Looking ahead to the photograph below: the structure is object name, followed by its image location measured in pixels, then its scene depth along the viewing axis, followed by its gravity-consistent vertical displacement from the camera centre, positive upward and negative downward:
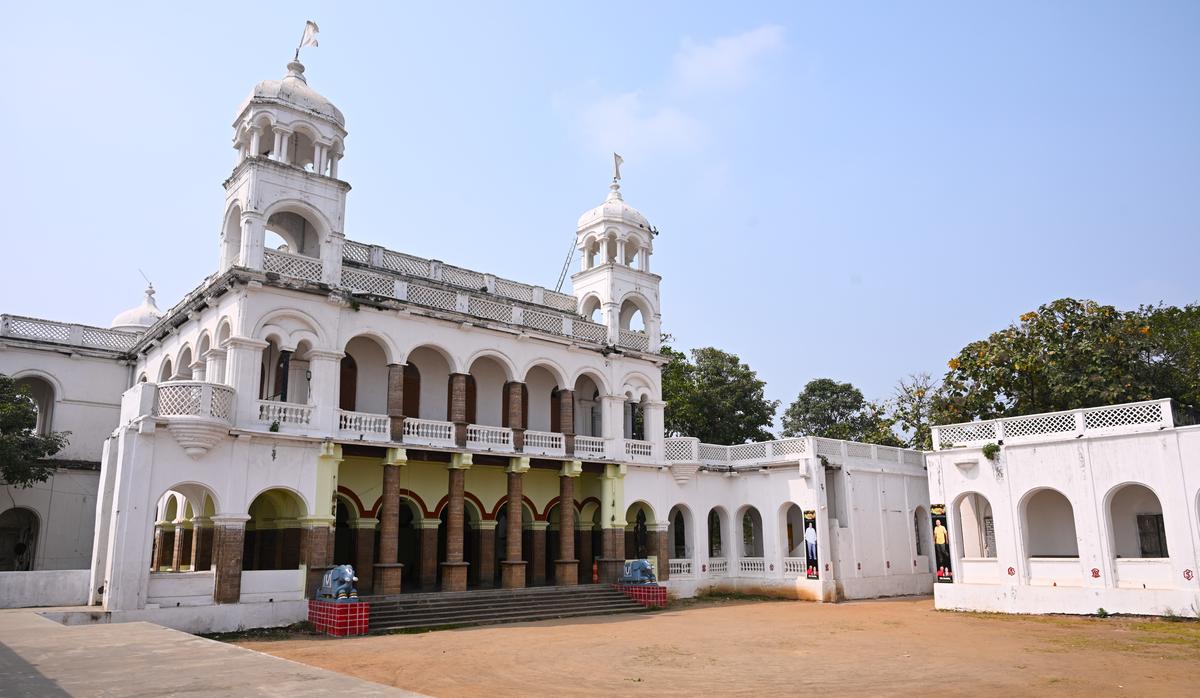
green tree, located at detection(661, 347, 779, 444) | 36.22 +5.26
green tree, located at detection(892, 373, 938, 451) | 32.84 +4.17
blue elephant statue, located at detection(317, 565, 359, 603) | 17.58 -1.24
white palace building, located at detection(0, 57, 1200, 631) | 17.95 +1.56
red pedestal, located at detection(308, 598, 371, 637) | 17.27 -1.89
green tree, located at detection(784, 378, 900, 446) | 49.28 +6.51
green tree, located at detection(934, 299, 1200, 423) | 24.50 +4.56
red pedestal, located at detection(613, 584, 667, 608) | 23.45 -1.99
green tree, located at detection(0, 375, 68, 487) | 19.97 +2.13
